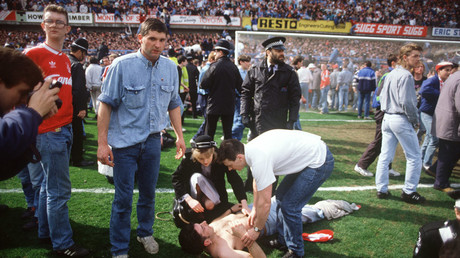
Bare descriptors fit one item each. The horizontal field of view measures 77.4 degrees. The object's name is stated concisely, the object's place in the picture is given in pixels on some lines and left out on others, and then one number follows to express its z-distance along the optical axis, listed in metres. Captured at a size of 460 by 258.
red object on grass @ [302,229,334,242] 3.23
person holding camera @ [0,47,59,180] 1.31
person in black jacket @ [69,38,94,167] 4.26
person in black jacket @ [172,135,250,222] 3.26
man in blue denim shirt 2.54
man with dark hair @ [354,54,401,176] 5.14
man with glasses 2.54
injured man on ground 2.67
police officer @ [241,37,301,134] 4.06
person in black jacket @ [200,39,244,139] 5.35
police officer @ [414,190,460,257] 1.90
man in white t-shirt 2.31
